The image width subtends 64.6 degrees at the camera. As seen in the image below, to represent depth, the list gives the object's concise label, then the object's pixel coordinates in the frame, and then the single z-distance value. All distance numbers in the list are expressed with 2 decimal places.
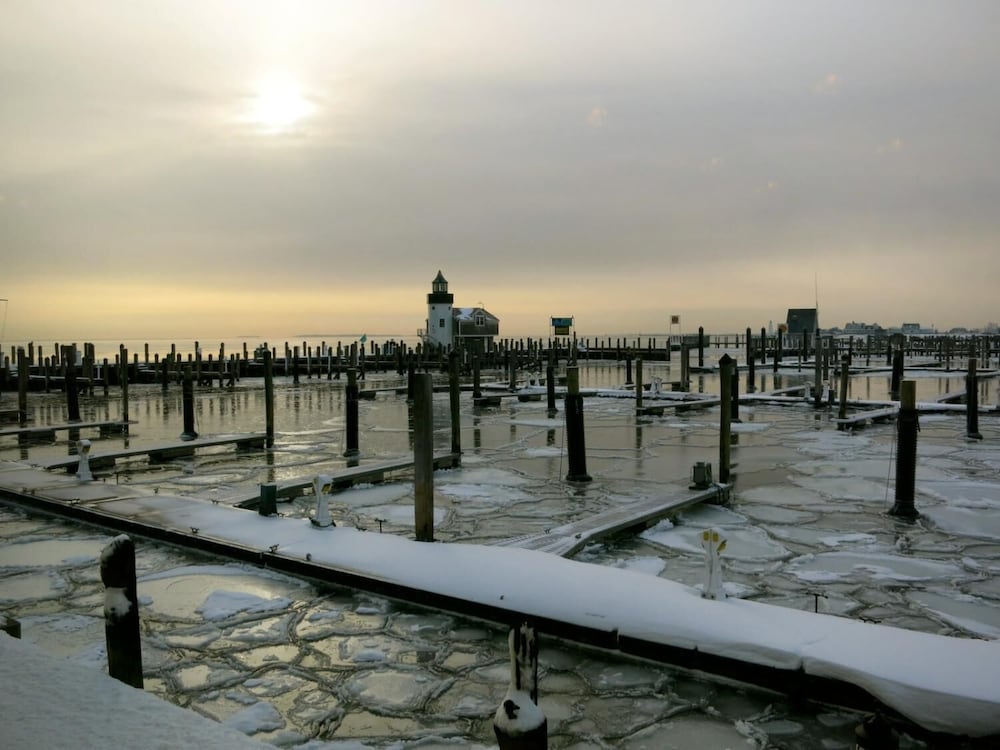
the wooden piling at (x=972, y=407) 18.90
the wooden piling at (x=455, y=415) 15.88
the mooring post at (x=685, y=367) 34.25
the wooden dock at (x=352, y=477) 11.52
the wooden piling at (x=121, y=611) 4.59
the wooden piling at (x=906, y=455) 10.61
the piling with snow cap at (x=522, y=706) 3.04
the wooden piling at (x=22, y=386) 26.25
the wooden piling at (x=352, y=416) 17.50
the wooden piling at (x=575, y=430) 13.70
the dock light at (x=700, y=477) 12.13
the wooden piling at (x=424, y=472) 8.38
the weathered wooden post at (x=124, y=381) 23.36
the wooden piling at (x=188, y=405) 19.47
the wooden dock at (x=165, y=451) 15.22
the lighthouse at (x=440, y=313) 74.75
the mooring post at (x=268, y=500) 9.34
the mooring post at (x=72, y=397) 24.73
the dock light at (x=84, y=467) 12.05
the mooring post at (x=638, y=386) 25.88
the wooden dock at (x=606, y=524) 8.89
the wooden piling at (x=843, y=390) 21.98
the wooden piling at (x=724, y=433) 12.61
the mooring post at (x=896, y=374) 31.14
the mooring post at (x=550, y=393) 26.81
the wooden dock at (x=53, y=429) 20.19
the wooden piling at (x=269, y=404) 19.02
